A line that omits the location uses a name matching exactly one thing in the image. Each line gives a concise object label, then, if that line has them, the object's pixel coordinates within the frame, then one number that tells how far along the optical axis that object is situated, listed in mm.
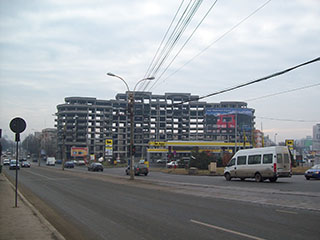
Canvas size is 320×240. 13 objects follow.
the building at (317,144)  110556
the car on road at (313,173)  28609
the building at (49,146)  147050
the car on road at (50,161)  90938
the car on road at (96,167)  56906
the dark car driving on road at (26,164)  69725
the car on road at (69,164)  75188
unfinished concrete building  121375
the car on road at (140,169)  42188
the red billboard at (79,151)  111800
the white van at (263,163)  24547
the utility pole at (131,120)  31855
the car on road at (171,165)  62600
